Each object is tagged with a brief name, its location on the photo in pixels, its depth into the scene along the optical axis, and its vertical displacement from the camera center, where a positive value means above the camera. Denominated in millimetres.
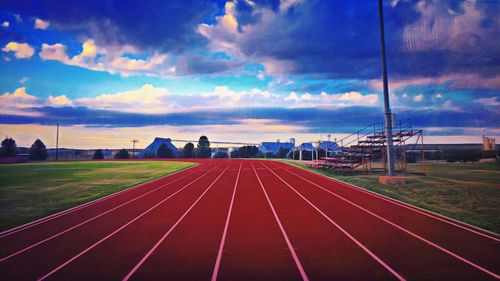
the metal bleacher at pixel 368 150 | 19250 +460
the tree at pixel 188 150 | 79938 +2214
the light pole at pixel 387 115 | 15430 +1901
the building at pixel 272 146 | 95938 +3592
